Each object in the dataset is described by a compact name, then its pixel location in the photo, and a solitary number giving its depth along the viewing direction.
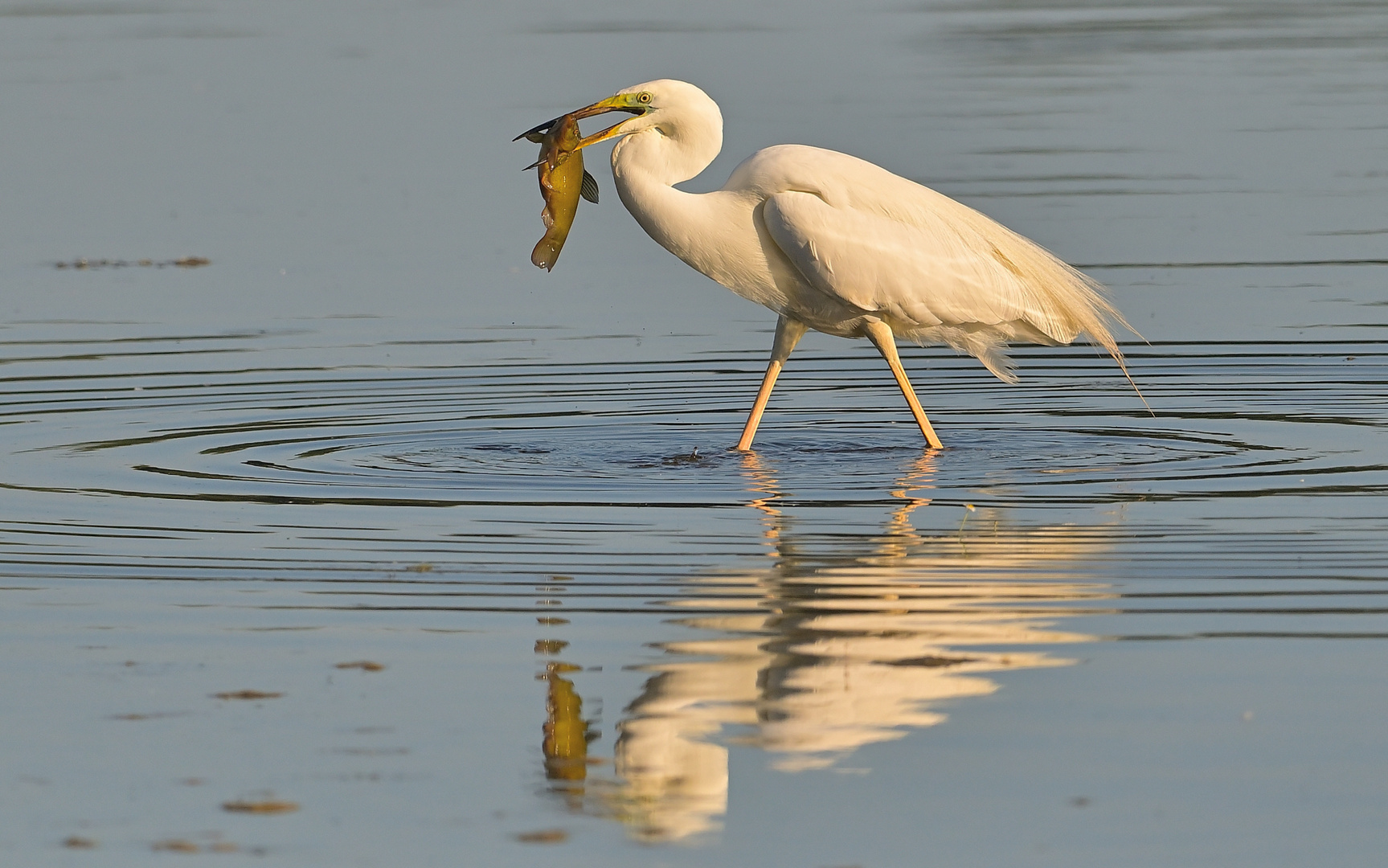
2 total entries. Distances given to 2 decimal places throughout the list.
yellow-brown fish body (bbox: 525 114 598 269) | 20.70
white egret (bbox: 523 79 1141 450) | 20.92
